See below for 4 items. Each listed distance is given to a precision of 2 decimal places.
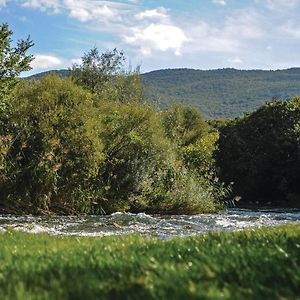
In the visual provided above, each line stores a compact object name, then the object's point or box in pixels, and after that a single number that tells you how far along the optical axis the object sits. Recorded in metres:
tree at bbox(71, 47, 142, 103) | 57.44
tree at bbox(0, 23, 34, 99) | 30.56
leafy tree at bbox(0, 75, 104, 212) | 32.62
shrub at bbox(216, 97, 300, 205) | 56.44
